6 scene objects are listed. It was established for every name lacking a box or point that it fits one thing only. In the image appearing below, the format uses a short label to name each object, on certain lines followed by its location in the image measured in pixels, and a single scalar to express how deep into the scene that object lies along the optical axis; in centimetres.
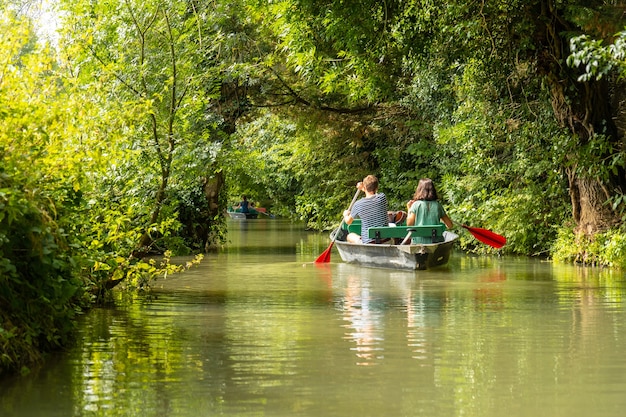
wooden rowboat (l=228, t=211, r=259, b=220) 6994
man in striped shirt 2102
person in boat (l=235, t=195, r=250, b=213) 6920
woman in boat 2108
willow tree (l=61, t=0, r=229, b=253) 1488
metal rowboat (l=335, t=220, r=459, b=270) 1995
